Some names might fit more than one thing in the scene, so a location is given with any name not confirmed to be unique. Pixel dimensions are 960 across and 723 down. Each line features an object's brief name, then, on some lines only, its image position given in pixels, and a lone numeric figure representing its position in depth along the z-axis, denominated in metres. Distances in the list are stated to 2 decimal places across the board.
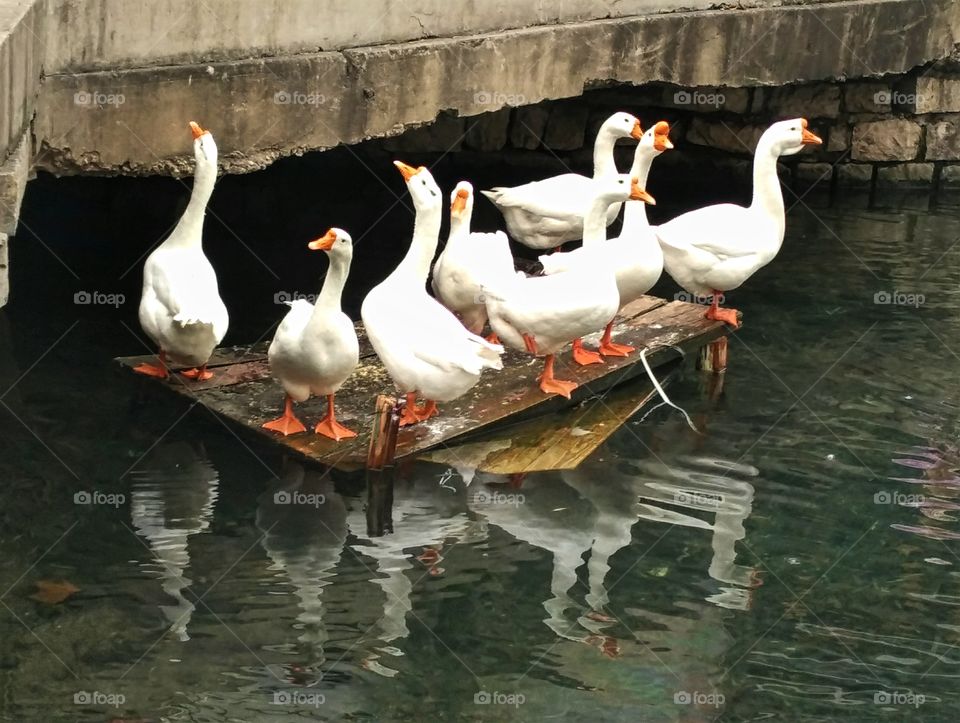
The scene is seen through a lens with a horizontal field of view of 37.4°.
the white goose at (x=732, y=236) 8.88
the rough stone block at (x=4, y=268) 5.98
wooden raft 7.34
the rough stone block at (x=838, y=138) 13.22
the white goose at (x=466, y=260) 8.13
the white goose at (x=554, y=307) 7.61
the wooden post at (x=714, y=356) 9.04
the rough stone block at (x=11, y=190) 6.42
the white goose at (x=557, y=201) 9.38
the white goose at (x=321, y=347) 7.07
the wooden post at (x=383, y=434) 6.85
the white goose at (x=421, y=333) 7.09
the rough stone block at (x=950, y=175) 13.60
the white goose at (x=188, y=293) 7.45
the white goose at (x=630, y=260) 8.40
